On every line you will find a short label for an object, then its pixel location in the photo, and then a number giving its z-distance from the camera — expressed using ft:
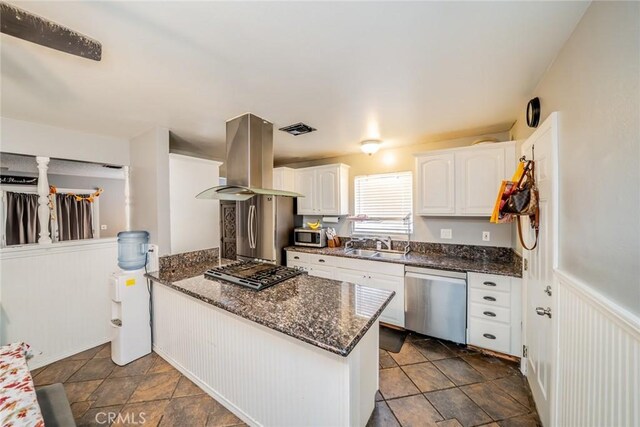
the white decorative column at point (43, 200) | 7.84
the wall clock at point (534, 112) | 5.70
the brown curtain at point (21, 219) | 7.99
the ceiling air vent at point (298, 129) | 8.43
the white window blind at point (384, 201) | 11.39
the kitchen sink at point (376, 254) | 10.77
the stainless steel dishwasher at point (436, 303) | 8.24
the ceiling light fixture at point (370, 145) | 10.10
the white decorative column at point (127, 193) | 9.59
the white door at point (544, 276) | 4.53
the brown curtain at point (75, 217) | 10.24
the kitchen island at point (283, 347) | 4.06
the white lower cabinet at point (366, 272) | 9.47
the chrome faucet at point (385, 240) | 11.33
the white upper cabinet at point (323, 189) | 12.46
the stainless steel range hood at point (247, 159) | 7.15
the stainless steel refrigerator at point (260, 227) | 9.40
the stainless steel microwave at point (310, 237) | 12.47
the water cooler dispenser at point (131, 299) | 7.59
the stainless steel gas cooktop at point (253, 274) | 6.28
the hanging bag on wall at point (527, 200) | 5.28
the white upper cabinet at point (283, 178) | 13.21
